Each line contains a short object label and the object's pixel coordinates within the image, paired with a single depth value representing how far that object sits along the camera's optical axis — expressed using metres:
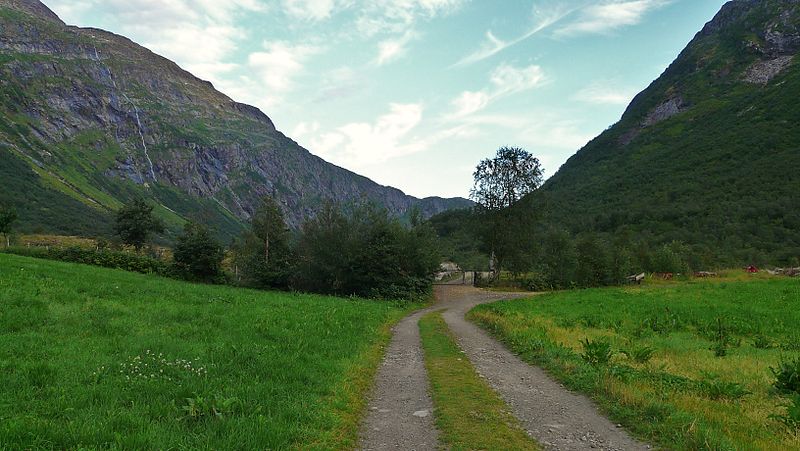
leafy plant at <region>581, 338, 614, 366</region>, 13.81
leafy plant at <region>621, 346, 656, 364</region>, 14.60
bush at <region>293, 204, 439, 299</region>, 44.28
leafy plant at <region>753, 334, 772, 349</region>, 18.91
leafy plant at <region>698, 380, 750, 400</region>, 10.80
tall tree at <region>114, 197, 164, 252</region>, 63.34
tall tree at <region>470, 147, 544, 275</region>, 56.34
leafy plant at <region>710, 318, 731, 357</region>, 17.01
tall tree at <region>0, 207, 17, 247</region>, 58.58
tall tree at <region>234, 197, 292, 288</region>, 47.84
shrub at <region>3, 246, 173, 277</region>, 46.09
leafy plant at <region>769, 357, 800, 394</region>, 11.35
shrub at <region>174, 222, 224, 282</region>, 48.19
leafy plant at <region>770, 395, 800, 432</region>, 8.36
